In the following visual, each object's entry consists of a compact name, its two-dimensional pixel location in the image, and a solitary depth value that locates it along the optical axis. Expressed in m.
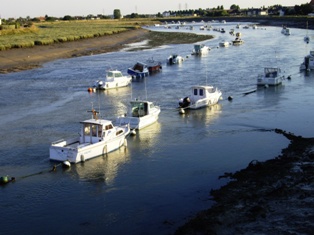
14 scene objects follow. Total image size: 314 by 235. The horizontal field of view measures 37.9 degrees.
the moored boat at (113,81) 49.41
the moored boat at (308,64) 57.34
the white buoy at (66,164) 24.01
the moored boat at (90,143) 24.64
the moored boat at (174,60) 71.75
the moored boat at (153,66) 63.19
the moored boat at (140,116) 31.48
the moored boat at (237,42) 103.00
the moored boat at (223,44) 99.82
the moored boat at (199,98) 37.81
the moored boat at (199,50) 85.12
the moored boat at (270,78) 47.75
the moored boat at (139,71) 58.59
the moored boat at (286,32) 122.96
